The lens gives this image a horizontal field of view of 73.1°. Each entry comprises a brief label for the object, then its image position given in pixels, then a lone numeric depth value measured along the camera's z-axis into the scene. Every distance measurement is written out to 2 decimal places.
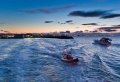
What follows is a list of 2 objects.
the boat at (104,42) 56.57
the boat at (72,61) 21.75
